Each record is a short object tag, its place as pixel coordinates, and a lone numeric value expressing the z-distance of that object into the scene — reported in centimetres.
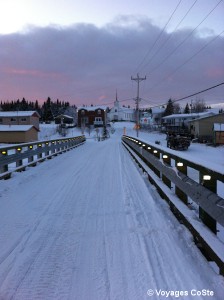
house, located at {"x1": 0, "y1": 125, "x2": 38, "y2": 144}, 4316
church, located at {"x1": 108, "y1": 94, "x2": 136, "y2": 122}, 9899
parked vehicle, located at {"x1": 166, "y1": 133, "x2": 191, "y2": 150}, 3127
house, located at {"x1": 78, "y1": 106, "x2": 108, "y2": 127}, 7565
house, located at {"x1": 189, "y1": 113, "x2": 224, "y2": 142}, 4185
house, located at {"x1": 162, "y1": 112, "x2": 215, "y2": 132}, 6203
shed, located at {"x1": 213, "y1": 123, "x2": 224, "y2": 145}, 3721
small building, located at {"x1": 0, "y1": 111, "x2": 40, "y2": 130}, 5718
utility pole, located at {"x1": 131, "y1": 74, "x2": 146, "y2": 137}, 4351
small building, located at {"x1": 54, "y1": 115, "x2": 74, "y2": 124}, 8351
